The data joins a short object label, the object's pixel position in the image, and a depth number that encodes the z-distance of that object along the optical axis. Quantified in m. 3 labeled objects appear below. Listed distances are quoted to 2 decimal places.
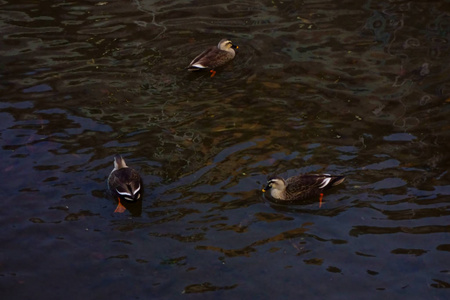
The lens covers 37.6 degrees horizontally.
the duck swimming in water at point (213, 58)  13.26
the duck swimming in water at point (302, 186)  9.70
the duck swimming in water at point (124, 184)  9.66
